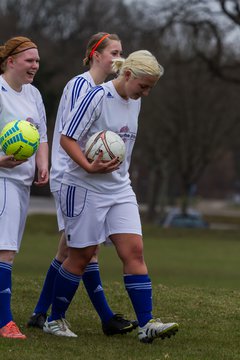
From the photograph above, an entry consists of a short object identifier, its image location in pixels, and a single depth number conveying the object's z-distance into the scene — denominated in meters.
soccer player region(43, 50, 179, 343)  13.96
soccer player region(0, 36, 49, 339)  14.26
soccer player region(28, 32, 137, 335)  15.12
